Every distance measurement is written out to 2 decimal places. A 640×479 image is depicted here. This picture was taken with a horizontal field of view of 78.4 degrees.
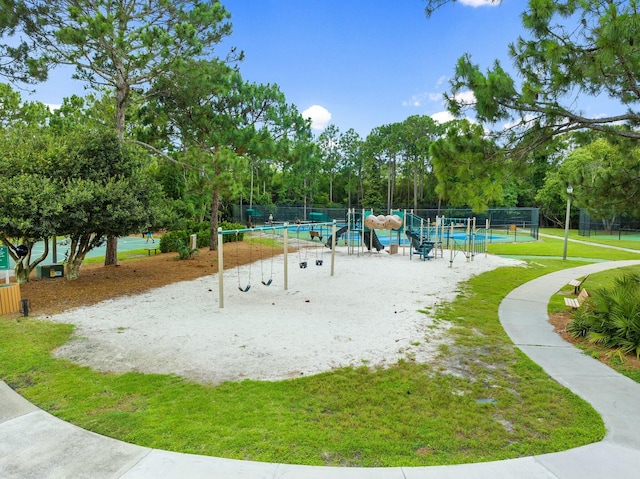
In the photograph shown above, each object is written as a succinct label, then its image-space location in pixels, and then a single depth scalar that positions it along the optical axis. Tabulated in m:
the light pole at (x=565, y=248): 18.20
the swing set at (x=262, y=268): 9.35
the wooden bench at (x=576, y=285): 10.84
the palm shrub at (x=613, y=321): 6.42
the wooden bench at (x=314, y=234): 25.19
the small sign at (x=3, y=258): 8.57
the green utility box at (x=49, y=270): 12.05
